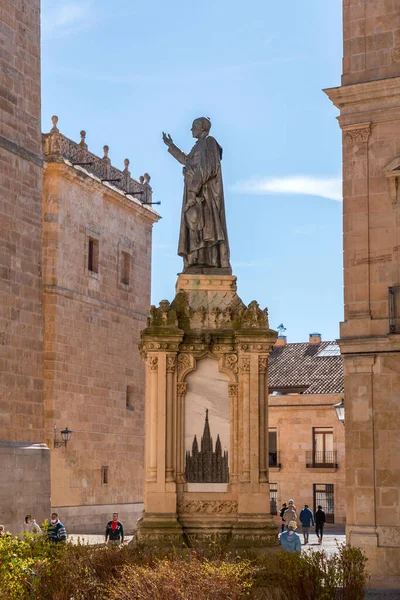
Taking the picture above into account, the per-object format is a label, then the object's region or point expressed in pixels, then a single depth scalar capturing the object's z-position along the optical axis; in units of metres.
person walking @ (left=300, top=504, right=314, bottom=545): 29.42
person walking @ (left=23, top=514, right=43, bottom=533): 20.94
